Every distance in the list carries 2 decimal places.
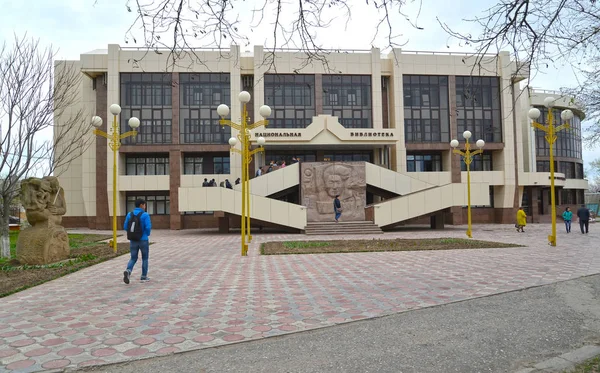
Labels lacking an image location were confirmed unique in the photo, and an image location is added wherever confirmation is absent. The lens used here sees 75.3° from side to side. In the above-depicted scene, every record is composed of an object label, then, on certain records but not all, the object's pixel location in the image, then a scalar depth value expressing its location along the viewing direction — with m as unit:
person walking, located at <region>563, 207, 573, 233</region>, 22.05
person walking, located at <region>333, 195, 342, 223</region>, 23.50
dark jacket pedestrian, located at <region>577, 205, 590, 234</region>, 20.69
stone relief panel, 25.27
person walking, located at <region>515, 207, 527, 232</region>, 22.36
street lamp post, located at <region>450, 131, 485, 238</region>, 19.70
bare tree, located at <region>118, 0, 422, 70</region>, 4.06
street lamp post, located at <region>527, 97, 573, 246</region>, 13.81
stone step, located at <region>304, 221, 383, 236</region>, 22.80
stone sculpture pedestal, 10.95
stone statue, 11.00
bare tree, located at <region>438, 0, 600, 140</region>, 4.46
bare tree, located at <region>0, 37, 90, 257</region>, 13.40
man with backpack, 7.94
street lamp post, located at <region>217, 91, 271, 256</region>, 12.62
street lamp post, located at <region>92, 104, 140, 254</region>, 14.12
